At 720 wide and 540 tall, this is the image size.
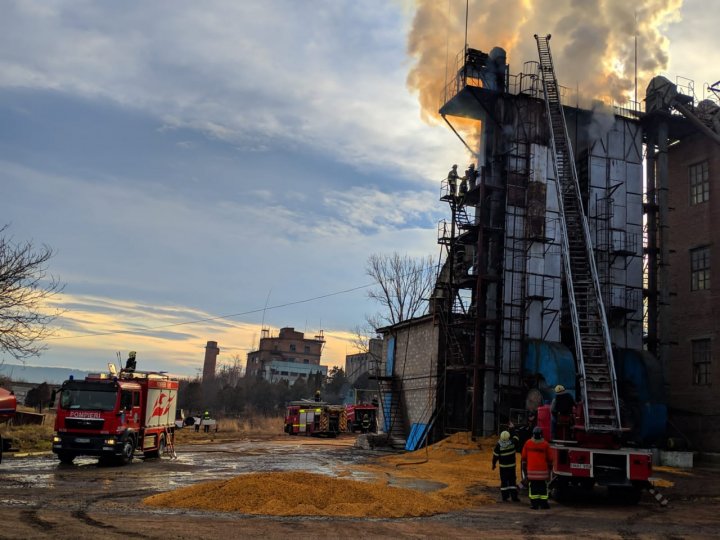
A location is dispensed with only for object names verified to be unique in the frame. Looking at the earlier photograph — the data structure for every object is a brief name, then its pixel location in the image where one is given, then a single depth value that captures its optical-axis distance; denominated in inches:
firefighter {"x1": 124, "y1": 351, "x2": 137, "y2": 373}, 907.4
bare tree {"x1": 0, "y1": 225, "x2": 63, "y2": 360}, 974.4
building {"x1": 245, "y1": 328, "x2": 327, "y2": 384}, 5177.2
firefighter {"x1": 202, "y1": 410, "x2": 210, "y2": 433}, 1828.2
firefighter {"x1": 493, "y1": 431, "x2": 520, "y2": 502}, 569.9
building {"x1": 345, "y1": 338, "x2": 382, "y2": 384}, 2400.8
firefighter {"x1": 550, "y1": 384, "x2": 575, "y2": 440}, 618.8
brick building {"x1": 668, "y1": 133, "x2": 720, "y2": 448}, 1127.6
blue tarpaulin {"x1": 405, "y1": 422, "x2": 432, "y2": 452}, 1220.5
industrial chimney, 5251.0
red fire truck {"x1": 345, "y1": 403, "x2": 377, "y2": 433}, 1818.4
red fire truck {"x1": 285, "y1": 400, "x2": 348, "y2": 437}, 1812.3
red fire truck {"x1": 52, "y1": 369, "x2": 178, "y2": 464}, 778.2
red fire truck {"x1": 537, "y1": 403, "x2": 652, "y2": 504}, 558.6
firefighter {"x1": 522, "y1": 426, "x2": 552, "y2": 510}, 518.9
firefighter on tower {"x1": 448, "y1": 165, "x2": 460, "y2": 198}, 1323.8
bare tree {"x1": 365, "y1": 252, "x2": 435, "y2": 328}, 2121.1
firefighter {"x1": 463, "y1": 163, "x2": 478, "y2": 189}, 1307.0
